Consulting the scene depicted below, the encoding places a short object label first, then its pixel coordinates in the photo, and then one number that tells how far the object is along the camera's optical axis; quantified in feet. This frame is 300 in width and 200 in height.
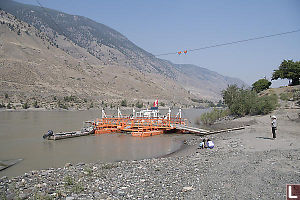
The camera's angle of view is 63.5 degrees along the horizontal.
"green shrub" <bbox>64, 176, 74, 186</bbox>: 28.58
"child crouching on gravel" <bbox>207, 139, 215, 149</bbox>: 48.57
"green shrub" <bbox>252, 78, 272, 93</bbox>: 161.34
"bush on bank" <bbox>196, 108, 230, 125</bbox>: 111.05
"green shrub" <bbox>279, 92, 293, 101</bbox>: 108.85
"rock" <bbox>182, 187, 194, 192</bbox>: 23.62
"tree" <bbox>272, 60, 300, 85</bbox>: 140.67
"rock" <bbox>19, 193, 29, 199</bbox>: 25.04
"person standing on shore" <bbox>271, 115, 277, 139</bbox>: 46.03
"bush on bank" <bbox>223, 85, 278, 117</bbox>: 92.48
